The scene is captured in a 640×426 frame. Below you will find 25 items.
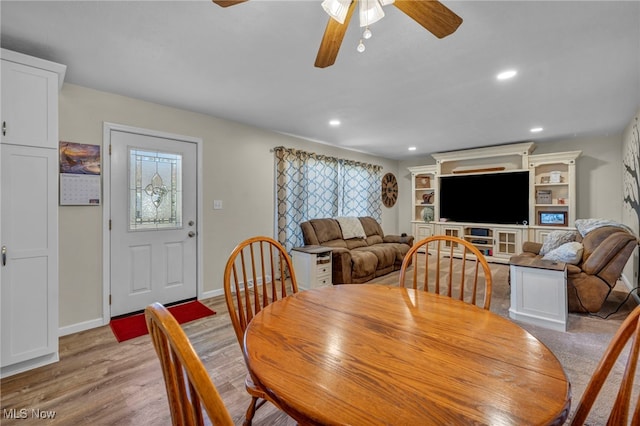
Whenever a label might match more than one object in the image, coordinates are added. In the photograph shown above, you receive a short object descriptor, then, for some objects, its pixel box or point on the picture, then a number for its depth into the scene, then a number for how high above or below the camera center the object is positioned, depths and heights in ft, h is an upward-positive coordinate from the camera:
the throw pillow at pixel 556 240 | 12.02 -1.17
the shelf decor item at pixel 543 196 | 16.80 +0.97
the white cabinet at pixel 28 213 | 6.33 -0.06
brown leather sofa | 13.03 -1.96
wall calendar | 8.46 +1.13
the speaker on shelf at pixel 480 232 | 18.83 -1.33
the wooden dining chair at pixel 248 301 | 3.90 -1.51
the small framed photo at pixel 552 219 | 16.25 -0.38
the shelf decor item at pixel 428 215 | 20.98 -0.23
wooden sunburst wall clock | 22.12 +1.78
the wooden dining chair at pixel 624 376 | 2.17 -1.31
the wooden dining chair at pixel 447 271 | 5.05 -3.24
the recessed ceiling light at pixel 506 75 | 8.00 +3.97
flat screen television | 17.30 +0.95
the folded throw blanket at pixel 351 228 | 16.06 -0.93
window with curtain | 14.30 +1.33
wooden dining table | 2.03 -1.41
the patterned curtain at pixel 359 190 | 18.24 +1.53
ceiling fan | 4.02 +2.96
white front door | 9.56 -0.34
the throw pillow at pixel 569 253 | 9.94 -1.47
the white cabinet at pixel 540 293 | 8.78 -2.63
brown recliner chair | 9.12 -1.88
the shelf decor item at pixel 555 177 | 16.44 +2.07
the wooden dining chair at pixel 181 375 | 1.58 -1.00
